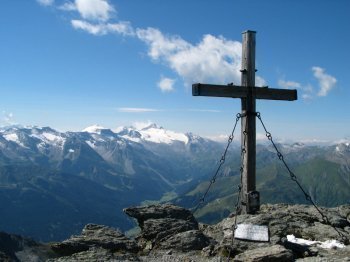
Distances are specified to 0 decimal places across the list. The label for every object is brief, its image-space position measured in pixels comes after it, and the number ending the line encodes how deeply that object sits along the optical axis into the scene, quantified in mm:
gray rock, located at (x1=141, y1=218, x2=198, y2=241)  18039
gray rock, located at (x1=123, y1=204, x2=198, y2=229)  19953
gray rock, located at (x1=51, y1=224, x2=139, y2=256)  16516
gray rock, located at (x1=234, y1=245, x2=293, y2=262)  13412
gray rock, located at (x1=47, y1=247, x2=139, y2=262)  14977
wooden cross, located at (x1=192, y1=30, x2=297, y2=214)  17031
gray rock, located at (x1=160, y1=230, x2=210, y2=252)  16625
